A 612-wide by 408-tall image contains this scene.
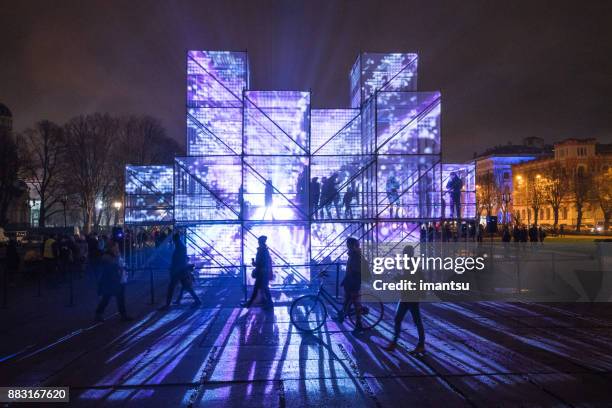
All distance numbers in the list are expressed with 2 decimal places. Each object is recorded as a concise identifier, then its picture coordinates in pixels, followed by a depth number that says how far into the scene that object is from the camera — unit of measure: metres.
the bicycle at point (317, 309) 10.39
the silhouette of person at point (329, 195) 17.83
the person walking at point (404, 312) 8.59
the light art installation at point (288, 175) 17.92
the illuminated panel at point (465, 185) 20.14
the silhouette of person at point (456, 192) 17.95
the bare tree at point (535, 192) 78.00
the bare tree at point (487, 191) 75.49
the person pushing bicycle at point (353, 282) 10.34
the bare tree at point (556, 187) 74.27
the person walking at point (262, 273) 12.96
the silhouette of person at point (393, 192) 18.00
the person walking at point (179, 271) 13.20
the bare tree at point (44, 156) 53.31
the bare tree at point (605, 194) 68.44
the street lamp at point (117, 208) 50.84
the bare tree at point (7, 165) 50.69
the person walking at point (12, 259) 18.95
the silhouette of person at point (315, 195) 17.69
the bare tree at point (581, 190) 71.06
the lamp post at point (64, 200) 53.22
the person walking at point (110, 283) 11.64
